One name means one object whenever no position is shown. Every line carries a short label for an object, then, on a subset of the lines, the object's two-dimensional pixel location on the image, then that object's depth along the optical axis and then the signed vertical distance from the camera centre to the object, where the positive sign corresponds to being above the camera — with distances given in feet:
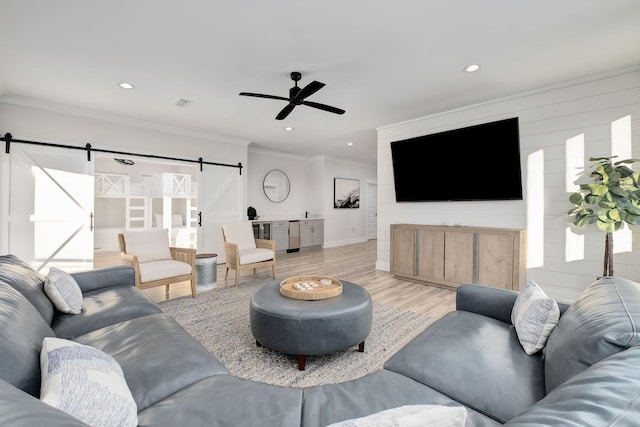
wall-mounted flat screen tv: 11.91 +2.28
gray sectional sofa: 1.89 -2.19
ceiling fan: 8.86 +3.85
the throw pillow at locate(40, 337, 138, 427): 2.57 -1.67
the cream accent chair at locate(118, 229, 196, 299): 10.26 -1.77
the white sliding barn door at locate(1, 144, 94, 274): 12.21 +0.39
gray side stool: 12.59 -2.63
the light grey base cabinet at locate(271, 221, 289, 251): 21.99 -1.56
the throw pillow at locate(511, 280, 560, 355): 4.41 -1.75
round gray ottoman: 6.20 -2.50
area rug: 6.32 -3.52
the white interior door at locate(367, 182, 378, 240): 29.96 +0.25
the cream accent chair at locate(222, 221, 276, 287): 13.26 -1.80
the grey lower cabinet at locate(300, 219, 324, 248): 23.71 -1.61
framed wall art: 26.43 +1.99
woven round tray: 7.16 -2.03
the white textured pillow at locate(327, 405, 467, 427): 1.71 -1.29
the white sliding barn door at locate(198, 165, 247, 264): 17.78 +0.78
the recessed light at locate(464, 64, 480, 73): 9.48 +4.93
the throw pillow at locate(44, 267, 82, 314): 6.04 -1.68
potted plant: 8.55 +0.37
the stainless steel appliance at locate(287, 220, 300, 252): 22.94 -1.75
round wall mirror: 23.54 +2.44
